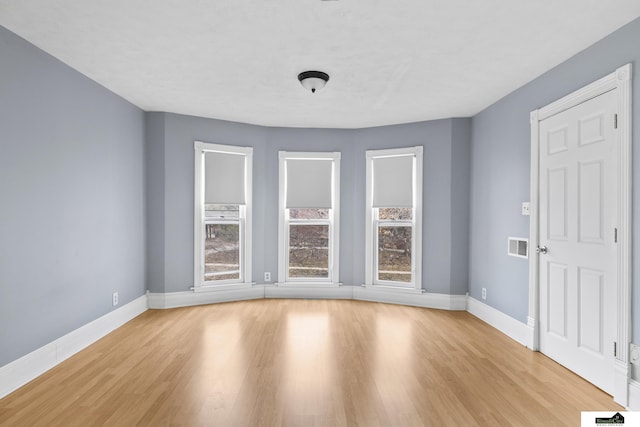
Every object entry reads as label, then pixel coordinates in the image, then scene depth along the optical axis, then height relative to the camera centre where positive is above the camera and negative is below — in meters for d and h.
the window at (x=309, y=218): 5.86 -0.09
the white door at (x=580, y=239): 2.84 -0.21
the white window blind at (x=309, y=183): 5.86 +0.47
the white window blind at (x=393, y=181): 5.57 +0.48
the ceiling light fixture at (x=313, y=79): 3.57 +1.31
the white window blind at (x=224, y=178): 5.46 +0.51
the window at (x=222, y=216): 5.37 -0.06
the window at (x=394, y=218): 5.50 -0.08
